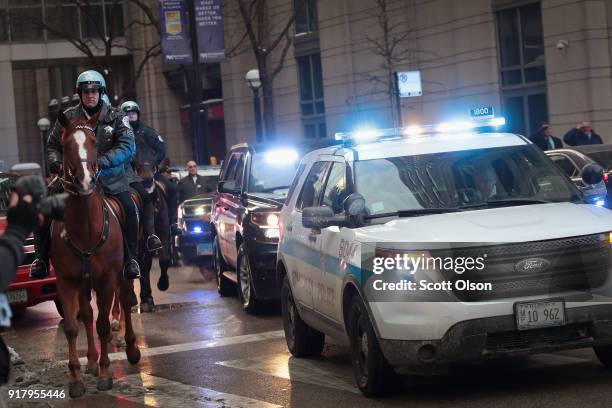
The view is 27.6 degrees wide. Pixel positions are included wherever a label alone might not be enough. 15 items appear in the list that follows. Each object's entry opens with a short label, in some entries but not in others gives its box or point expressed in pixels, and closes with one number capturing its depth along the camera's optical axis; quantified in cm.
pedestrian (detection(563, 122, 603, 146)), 2647
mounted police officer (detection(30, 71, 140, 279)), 1102
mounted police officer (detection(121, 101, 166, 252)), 1418
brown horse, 988
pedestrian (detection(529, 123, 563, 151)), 2605
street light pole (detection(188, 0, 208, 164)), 3262
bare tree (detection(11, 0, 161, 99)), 4319
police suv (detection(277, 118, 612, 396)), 856
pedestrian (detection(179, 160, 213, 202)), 2628
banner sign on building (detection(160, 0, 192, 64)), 3309
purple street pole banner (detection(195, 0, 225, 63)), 3256
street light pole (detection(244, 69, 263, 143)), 3538
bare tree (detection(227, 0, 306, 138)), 3697
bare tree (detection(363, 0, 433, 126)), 3666
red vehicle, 1533
